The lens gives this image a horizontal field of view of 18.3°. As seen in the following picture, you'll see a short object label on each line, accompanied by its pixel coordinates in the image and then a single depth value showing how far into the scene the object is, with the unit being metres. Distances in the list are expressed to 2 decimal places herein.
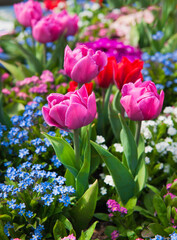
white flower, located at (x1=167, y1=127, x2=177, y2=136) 0.90
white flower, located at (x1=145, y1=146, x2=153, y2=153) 0.86
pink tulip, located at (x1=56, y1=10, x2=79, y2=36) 1.05
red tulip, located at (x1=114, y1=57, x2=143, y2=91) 0.77
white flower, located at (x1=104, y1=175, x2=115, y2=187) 0.81
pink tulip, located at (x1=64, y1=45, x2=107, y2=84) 0.75
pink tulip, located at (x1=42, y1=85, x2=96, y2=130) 0.70
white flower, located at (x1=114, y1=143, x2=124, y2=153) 0.85
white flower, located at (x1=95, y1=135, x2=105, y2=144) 0.86
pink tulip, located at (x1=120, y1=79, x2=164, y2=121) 0.71
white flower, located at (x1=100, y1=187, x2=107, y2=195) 0.82
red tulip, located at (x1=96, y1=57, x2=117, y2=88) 0.82
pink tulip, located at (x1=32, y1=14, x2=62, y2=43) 0.99
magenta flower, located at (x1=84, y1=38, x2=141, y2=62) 1.03
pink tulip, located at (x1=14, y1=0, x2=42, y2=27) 1.05
